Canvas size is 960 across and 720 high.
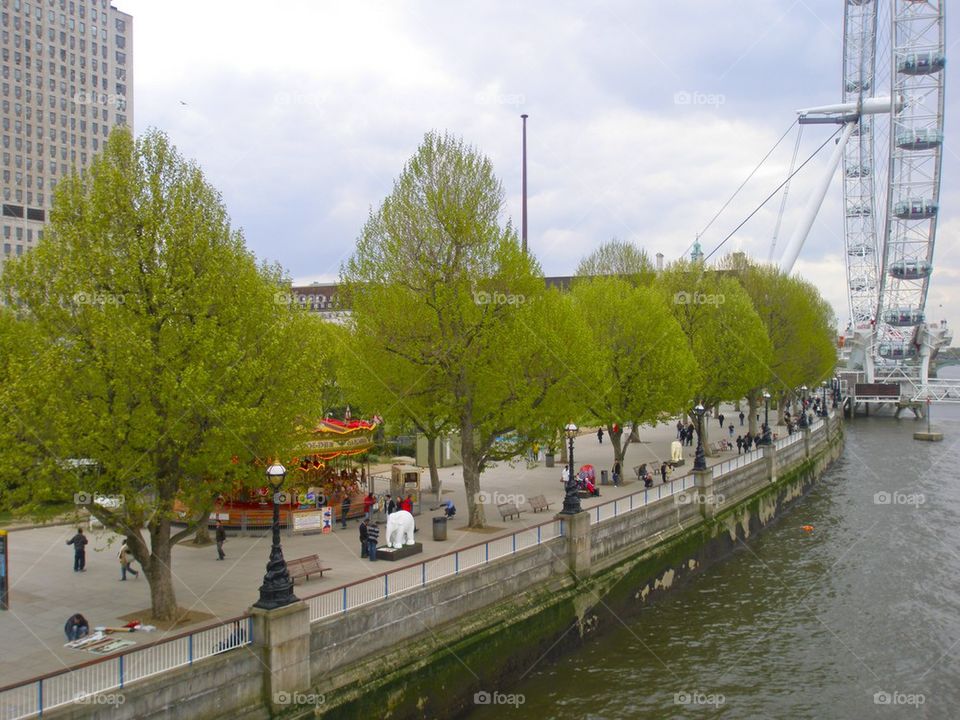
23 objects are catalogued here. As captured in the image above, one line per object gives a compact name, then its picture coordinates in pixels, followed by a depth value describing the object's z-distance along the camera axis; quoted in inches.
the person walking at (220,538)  856.3
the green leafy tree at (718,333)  1889.8
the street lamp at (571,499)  875.4
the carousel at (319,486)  1009.5
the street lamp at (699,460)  1250.6
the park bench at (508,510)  1046.4
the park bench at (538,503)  1099.5
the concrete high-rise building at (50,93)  4357.8
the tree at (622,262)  2063.2
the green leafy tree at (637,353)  1513.3
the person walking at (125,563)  783.8
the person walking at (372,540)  845.8
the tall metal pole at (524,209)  2289.6
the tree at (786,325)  2310.5
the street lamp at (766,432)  1646.4
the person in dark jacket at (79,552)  798.5
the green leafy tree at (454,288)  991.0
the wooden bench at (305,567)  732.7
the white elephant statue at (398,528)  856.9
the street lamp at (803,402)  2143.0
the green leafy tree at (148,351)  586.9
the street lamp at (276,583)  555.2
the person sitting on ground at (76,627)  596.1
